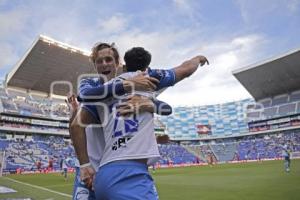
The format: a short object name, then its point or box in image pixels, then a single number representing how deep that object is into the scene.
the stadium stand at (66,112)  36.24
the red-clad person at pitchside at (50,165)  30.89
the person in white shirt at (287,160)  15.81
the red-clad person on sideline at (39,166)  30.56
